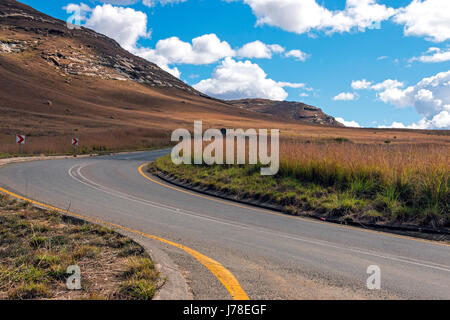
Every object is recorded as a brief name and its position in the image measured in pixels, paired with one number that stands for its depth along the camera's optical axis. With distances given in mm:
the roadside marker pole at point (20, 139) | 26938
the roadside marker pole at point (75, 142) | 30016
